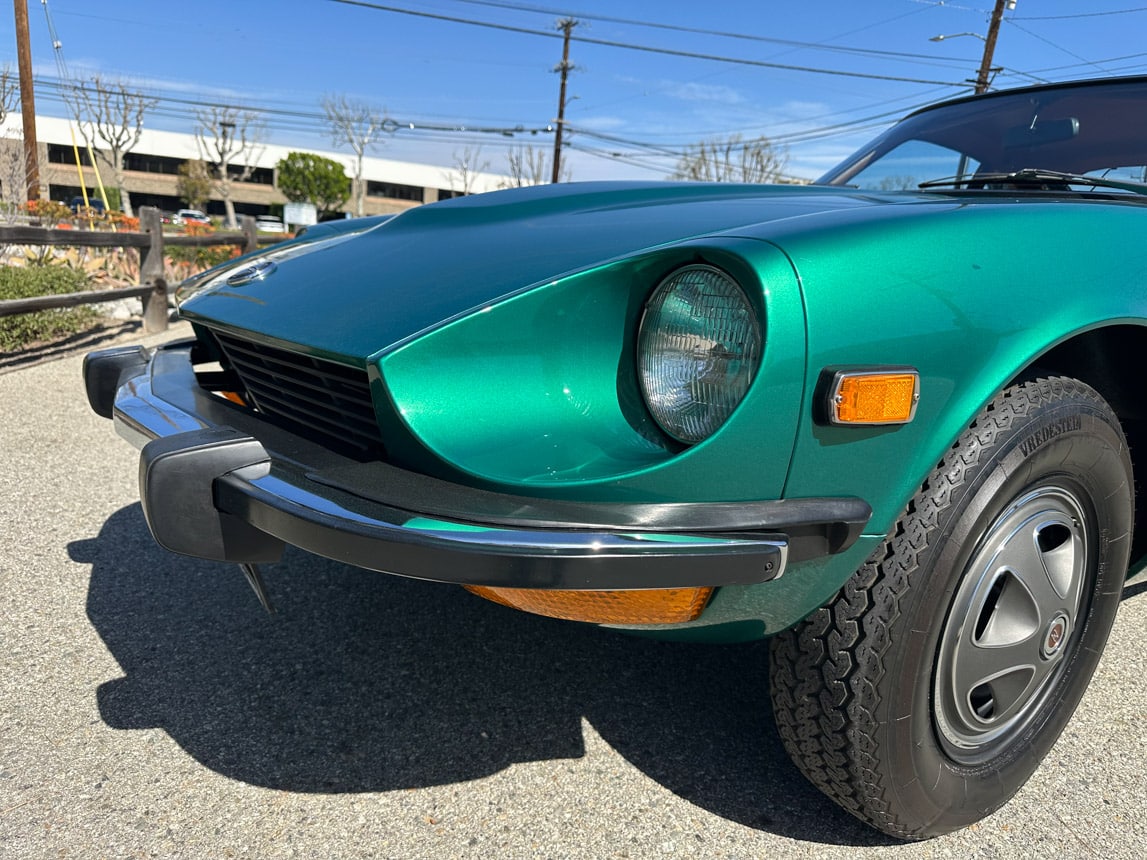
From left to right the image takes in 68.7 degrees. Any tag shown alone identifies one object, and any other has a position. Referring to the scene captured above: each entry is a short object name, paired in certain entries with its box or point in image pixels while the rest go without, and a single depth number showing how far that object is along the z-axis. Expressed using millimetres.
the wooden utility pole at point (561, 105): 35438
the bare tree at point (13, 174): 9784
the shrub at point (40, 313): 6105
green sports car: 1253
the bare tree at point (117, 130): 39531
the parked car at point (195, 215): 43688
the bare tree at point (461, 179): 61734
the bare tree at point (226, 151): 51031
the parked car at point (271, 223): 46531
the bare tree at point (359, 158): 53375
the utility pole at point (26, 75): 14688
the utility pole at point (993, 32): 20984
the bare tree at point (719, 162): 42844
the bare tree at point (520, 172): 53709
